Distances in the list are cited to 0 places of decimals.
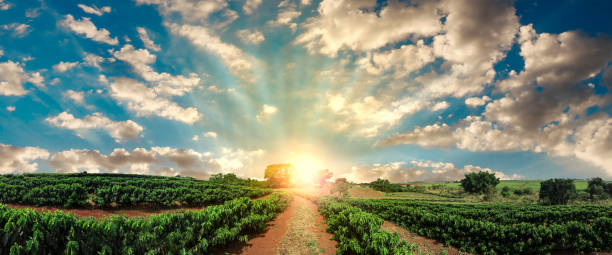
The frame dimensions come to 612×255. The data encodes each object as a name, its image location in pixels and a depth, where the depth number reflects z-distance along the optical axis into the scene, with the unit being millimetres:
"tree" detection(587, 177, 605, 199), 65000
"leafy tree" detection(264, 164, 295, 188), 76375
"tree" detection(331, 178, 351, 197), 59531
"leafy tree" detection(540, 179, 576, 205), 60031
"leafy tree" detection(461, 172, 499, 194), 75750
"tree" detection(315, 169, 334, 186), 79994
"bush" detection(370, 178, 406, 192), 73062
